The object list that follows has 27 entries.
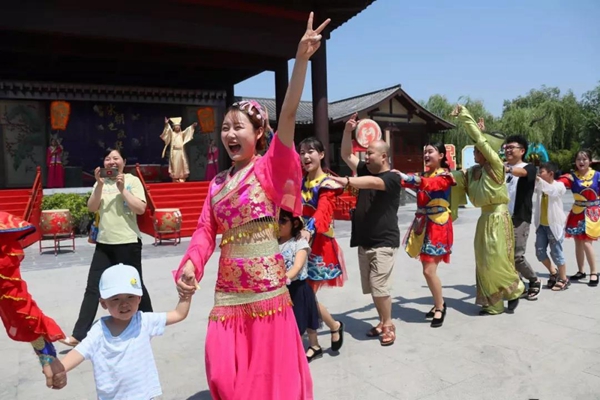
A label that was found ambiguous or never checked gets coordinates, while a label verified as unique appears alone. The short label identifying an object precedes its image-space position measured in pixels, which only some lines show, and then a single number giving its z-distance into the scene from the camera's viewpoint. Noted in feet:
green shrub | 35.65
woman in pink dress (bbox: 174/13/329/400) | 7.16
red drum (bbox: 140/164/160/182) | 58.54
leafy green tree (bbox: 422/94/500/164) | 109.91
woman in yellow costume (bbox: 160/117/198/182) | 47.29
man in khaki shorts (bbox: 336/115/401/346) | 12.50
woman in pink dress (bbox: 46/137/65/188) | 49.16
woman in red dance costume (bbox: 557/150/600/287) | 18.56
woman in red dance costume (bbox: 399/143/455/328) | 14.35
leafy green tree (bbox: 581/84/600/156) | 101.81
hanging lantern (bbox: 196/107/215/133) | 55.01
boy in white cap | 6.75
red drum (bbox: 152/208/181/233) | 31.27
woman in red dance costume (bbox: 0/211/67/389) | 5.60
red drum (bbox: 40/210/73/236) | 29.60
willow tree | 103.35
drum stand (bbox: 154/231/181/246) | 31.42
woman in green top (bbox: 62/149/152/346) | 12.19
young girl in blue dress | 10.16
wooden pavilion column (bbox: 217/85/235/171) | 60.51
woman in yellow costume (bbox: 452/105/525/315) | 14.84
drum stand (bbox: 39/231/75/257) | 29.22
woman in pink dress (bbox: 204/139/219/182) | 56.09
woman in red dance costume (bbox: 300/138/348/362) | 11.62
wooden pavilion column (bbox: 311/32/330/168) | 40.60
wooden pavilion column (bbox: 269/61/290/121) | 46.24
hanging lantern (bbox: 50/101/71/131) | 50.88
